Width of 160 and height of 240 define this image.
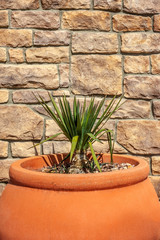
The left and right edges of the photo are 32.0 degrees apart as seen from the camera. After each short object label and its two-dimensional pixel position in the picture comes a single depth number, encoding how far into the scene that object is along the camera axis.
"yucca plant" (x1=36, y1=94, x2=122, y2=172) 1.53
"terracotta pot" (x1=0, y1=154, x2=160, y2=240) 1.15
